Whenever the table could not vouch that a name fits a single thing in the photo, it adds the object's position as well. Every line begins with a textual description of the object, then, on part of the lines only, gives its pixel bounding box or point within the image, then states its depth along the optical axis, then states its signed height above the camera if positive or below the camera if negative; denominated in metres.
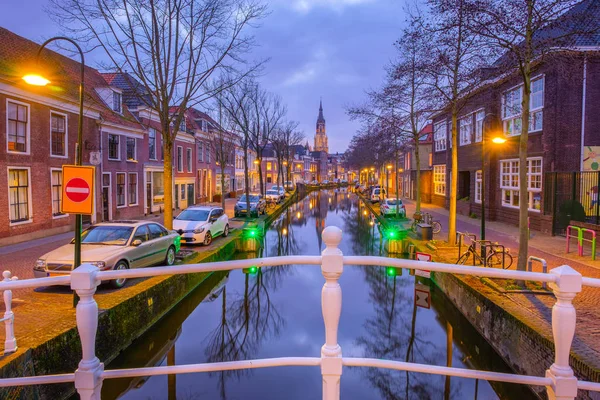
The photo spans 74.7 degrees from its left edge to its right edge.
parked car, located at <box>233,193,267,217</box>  27.70 -1.60
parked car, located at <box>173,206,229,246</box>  16.09 -1.73
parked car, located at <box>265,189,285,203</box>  39.22 -1.22
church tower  154.88 +18.64
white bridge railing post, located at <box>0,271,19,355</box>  5.15 -2.02
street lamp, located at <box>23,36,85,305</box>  7.12 +1.01
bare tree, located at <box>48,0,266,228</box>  13.22 +4.74
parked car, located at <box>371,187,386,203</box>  40.21 -1.05
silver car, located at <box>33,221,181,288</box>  8.99 -1.69
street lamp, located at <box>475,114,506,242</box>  13.05 -1.05
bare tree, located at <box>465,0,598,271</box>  8.61 +3.56
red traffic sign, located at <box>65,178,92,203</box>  6.82 -0.12
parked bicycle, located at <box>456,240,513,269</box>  10.84 -2.16
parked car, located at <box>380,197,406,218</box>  26.42 -1.58
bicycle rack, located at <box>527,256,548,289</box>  9.01 -2.00
